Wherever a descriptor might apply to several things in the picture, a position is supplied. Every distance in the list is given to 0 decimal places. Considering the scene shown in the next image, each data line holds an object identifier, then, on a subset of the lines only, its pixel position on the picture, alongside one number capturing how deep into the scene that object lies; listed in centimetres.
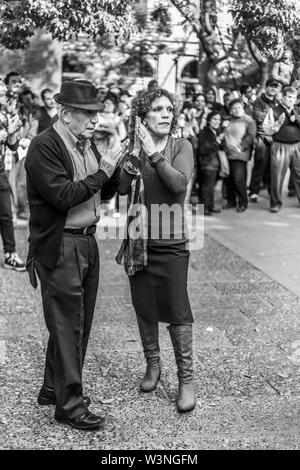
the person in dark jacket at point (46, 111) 1047
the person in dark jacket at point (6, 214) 782
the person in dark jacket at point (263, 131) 1126
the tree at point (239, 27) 806
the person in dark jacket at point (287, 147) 1088
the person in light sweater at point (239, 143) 1138
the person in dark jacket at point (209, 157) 1135
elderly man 418
